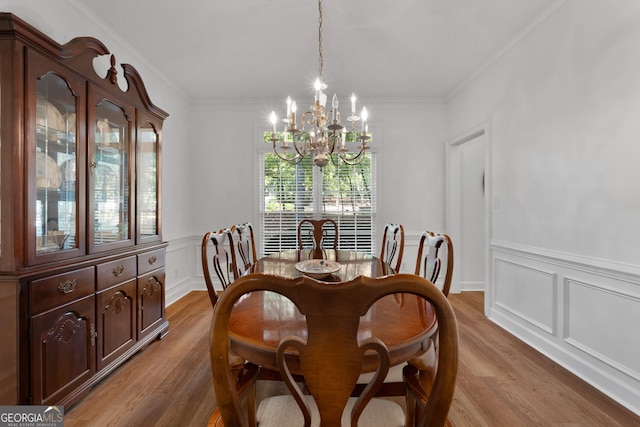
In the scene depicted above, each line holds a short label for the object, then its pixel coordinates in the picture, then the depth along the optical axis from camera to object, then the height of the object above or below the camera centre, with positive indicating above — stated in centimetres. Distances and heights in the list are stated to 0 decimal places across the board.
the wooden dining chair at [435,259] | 155 -26
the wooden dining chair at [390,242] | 261 -28
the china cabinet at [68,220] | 145 -4
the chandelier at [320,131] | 200 +57
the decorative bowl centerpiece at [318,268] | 177 -35
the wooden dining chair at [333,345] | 62 -29
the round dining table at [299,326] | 94 -41
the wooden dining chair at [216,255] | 166 -26
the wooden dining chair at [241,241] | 205 -23
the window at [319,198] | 415 +19
